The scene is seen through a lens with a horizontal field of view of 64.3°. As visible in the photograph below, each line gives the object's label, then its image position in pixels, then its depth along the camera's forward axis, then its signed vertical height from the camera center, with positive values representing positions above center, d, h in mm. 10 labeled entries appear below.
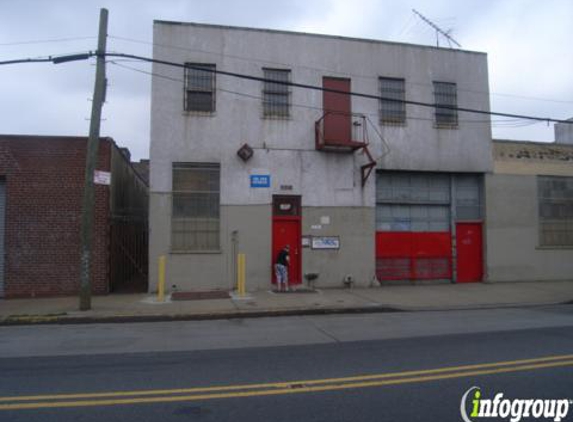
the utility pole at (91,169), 11445 +1976
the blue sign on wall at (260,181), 15328 +2222
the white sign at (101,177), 12185 +1869
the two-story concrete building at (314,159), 15062 +3081
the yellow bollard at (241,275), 13539 -841
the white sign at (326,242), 15727 +171
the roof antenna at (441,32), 18438 +8719
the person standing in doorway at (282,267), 14219 -628
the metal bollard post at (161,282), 12930 -999
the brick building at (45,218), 13750 +886
